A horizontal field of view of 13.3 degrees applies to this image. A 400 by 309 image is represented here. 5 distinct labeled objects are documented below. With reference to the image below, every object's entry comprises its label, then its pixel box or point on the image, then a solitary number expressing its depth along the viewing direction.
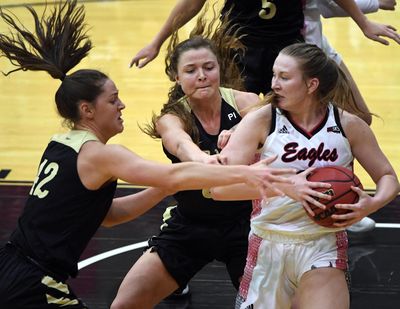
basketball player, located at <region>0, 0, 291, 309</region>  7.61
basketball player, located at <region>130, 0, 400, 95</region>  11.56
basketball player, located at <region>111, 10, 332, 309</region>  9.11
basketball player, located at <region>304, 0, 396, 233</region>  11.82
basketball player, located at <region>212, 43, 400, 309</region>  8.04
